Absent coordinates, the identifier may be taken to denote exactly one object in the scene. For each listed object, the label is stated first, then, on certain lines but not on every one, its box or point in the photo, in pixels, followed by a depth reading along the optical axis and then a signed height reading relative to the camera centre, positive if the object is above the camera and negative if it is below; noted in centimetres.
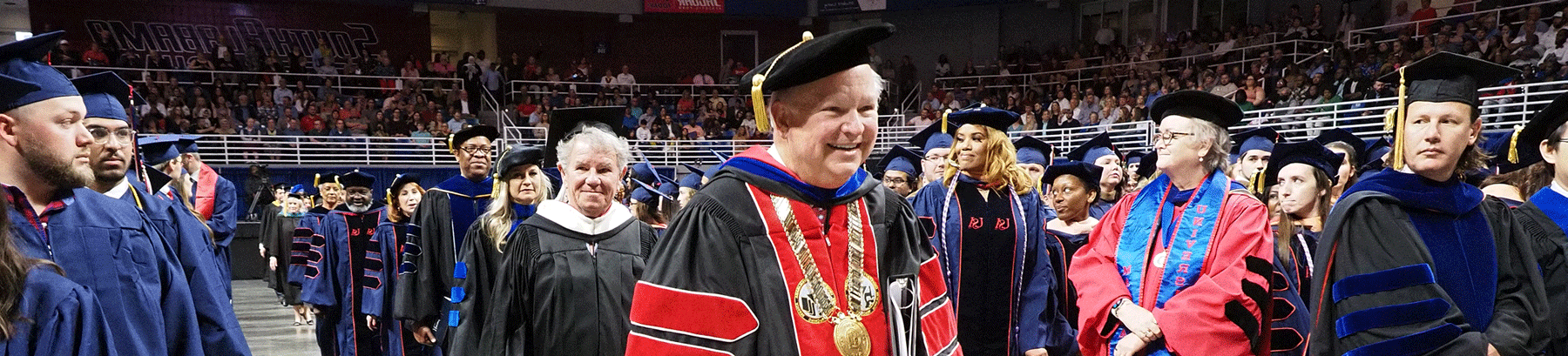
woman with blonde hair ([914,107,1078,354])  485 -54
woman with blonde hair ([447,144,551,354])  483 -48
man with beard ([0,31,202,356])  264 -23
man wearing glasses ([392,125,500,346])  583 -63
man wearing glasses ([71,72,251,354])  312 -22
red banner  2567 +283
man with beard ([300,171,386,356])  809 -108
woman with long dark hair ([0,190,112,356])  235 -41
